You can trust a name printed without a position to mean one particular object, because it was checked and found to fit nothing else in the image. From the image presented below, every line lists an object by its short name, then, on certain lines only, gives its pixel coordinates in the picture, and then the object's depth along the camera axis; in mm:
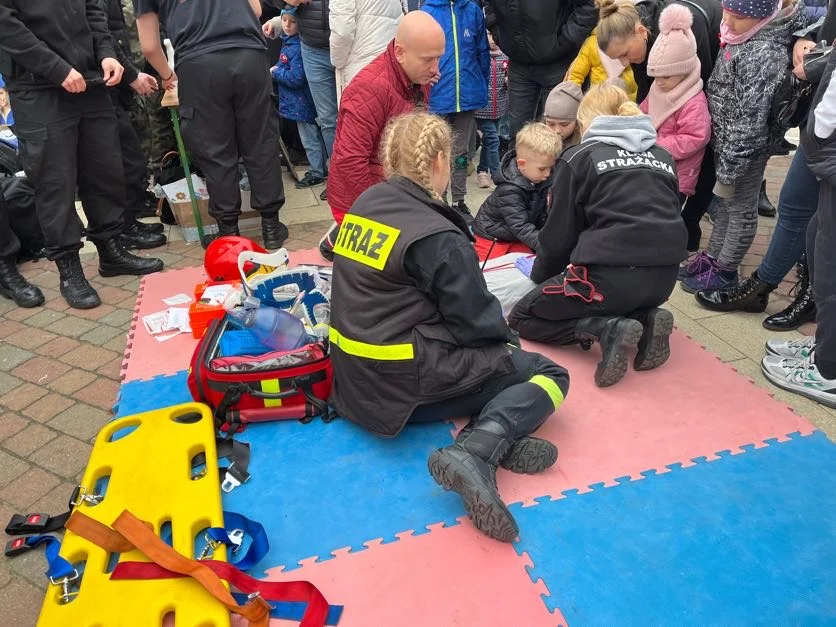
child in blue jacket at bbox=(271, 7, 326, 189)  5727
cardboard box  4980
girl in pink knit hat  3619
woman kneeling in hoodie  2889
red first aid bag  2688
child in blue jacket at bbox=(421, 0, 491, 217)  4664
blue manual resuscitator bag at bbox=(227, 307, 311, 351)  3008
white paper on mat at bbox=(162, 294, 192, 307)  3988
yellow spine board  1825
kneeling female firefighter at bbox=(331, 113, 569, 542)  2291
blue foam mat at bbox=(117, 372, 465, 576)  2238
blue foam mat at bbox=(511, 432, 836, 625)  1954
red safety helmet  3857
